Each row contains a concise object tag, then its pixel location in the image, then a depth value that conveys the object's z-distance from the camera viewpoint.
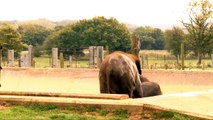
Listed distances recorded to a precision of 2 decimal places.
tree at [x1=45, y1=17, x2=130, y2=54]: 66.88
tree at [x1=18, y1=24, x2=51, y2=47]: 92.89
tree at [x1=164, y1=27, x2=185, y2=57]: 70.19
